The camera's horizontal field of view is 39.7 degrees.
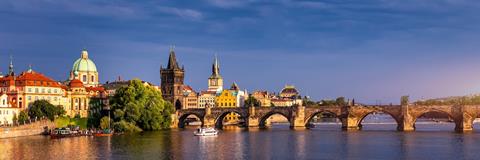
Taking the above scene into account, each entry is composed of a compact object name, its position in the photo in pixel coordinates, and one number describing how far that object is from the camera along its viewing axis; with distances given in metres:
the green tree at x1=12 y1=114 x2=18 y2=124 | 112.68
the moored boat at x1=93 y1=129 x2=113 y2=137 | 110.12
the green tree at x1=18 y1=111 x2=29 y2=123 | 111.81
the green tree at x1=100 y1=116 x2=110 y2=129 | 119.56
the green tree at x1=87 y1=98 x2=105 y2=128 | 127.30
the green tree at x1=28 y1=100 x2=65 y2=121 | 114.06
